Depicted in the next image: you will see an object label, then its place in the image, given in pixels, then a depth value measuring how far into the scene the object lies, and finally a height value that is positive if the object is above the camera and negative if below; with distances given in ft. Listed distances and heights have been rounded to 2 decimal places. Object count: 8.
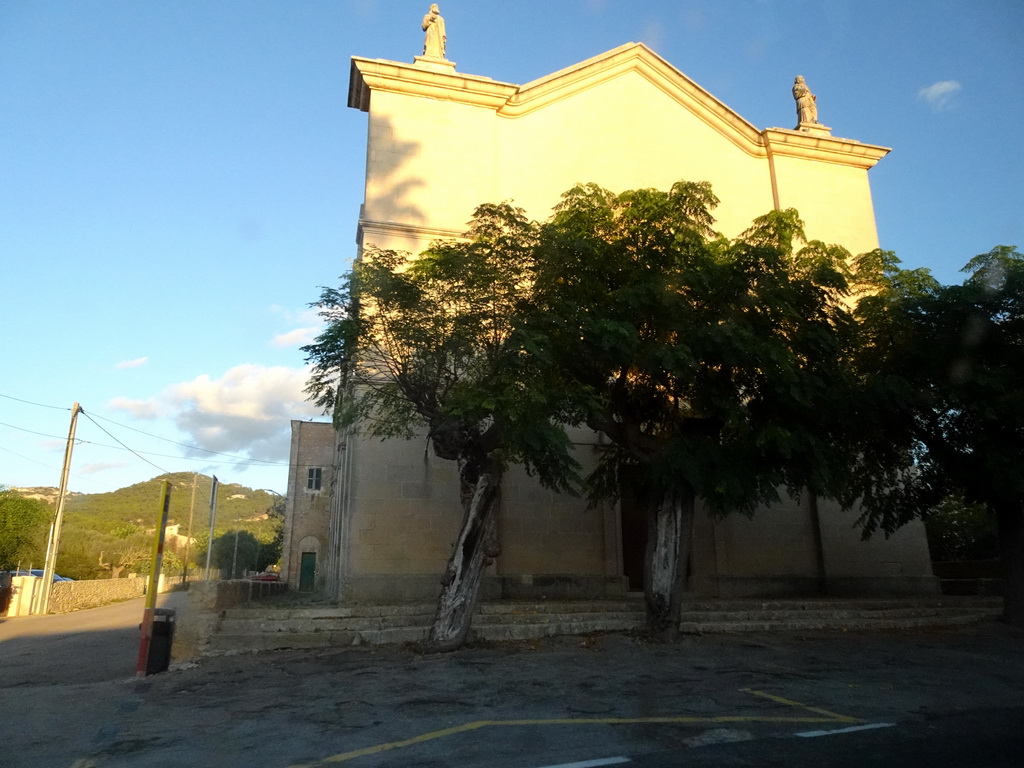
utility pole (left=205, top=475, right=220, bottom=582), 66.85 +6.47
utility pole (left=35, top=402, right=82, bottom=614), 91.04 +4.11
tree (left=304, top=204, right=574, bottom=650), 36.60 +11.42
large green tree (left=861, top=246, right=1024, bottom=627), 41.37 +10.44
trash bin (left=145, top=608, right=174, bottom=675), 34.50 -3.44
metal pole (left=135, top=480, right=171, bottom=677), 33.30 -0.83
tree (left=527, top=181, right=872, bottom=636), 36.42 +10.90
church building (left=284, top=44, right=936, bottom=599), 53.52 +32.49
